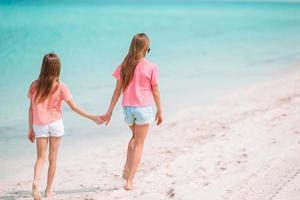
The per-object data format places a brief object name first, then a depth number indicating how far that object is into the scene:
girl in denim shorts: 7.95
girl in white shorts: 7.47
